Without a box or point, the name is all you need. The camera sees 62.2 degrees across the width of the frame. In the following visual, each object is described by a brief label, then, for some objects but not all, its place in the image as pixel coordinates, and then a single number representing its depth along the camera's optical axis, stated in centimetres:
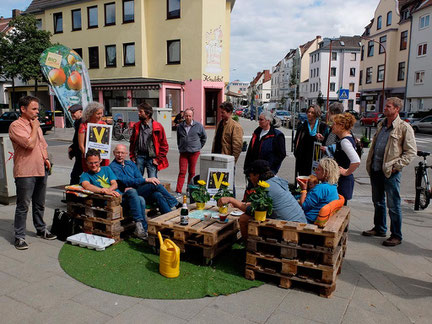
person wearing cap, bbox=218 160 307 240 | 395
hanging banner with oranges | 922
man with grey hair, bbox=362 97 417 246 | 494
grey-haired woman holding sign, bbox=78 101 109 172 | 575
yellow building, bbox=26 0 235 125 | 2619
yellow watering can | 392
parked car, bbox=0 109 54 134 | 2250
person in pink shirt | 451
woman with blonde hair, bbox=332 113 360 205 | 487
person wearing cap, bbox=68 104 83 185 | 626
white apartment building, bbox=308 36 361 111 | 6225
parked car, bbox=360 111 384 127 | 3237
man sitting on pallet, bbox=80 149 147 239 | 498
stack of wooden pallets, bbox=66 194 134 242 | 486
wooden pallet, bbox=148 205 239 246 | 418
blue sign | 1970
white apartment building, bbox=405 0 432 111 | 3481
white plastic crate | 466
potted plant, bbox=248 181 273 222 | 378
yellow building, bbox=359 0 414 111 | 3972
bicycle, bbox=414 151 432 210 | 704
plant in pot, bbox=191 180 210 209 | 500
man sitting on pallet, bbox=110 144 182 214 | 534
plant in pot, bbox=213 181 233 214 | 456
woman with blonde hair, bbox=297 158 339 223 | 405
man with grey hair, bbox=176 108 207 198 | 720
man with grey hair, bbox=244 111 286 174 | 570
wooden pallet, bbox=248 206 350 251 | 358
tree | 2498
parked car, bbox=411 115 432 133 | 2538
